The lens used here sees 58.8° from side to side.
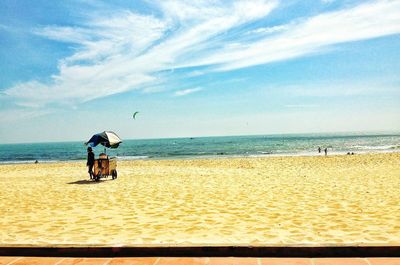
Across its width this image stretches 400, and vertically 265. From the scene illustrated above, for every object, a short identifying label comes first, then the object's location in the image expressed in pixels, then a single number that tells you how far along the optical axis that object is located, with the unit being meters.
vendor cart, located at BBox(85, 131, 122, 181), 16.44
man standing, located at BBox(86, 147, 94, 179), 16.78
